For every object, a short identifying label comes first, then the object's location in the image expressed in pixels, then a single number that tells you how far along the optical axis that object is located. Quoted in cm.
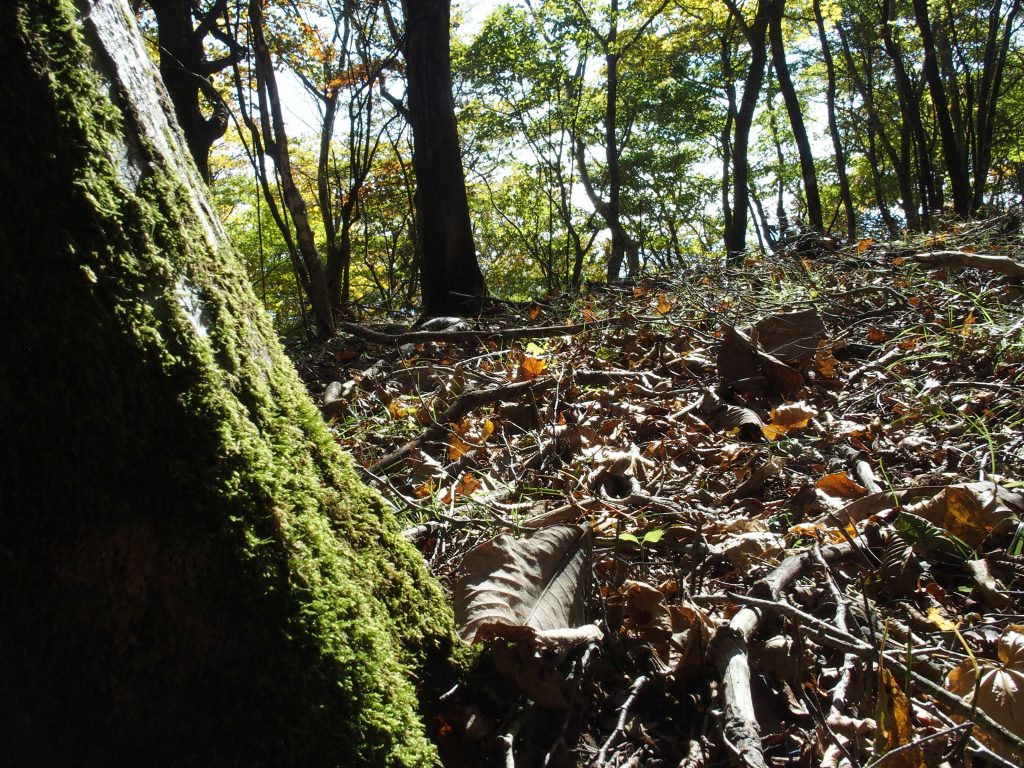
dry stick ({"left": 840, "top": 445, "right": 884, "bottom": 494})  198
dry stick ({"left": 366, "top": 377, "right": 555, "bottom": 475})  301
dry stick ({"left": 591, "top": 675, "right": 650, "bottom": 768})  120
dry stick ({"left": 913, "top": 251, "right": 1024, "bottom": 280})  324
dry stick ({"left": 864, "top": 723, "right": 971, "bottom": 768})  98
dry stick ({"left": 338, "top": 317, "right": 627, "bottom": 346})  411
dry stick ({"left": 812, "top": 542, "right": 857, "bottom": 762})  120
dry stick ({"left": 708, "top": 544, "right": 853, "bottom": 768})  110
